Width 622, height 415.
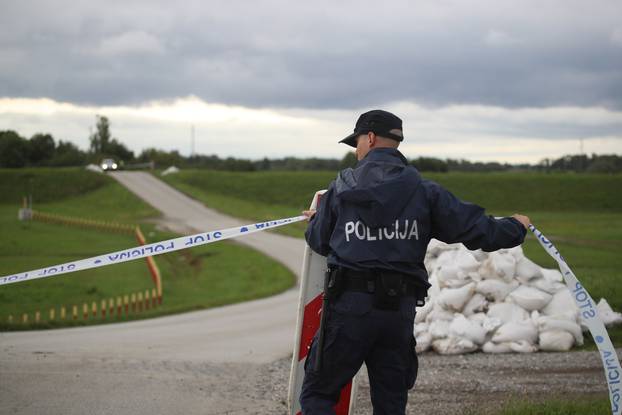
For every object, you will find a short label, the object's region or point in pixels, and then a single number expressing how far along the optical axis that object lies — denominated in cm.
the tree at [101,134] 14625
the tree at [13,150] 10731
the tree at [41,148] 11819
